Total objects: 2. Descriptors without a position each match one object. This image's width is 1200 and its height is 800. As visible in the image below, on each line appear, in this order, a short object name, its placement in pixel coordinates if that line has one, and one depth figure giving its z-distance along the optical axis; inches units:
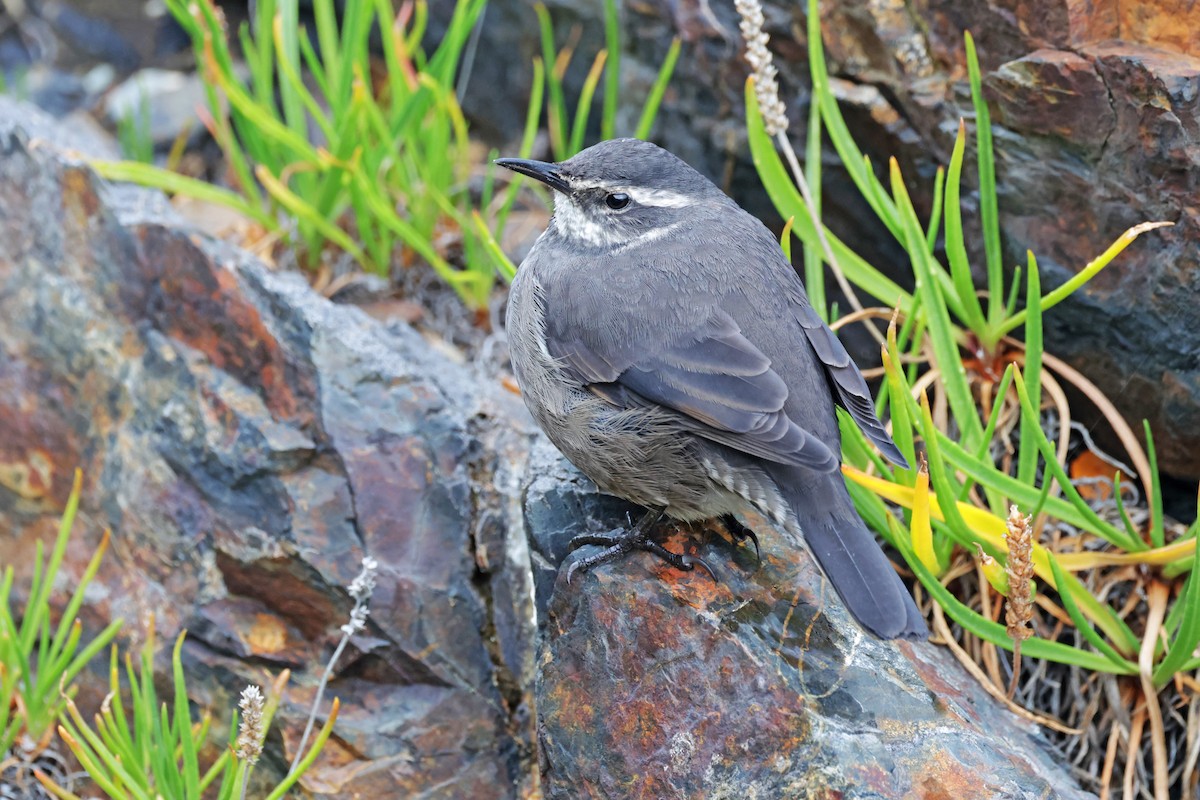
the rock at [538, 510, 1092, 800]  241.3
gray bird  250.2
